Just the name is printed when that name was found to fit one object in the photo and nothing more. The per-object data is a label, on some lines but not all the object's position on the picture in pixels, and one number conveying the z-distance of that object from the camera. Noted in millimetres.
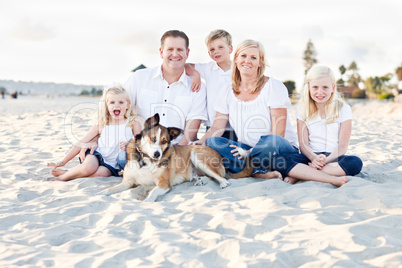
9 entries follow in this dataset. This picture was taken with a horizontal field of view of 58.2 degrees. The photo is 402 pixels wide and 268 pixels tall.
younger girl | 4969
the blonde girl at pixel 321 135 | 4516
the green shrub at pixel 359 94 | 45094
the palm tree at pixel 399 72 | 47219
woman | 4742
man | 5414
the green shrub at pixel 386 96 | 36375
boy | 5543
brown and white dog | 4375
